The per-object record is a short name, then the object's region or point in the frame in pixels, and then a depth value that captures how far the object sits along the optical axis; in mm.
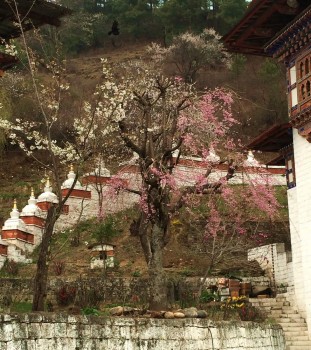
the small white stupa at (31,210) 30875
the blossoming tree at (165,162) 18359
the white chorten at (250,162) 34572
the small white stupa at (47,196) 32250
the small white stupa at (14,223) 29409
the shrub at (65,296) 19219
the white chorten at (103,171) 34516
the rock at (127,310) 16148
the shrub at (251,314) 20578
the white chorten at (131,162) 32444
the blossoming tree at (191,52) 58281
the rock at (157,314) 15680
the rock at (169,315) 15578
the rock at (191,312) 16217
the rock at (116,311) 15830
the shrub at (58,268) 24628
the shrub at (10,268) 25678
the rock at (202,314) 16528
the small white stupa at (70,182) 33453
